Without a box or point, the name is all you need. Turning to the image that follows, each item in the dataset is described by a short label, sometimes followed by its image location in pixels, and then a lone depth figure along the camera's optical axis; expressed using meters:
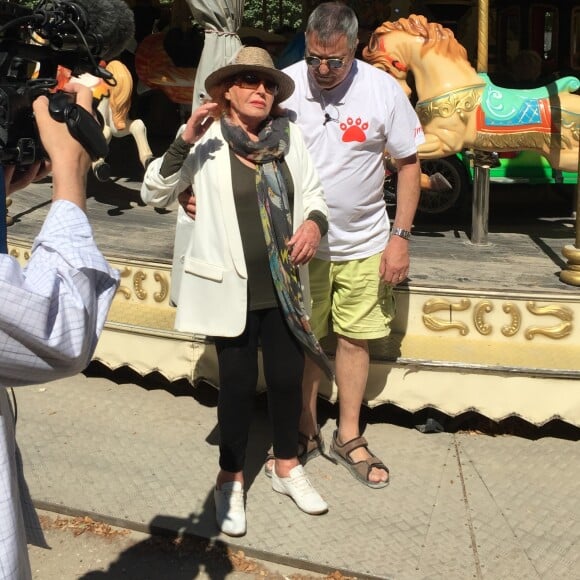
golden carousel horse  5.76
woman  3.19
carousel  4.11
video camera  1.51
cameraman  1.37
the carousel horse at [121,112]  7.14
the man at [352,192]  3.38
